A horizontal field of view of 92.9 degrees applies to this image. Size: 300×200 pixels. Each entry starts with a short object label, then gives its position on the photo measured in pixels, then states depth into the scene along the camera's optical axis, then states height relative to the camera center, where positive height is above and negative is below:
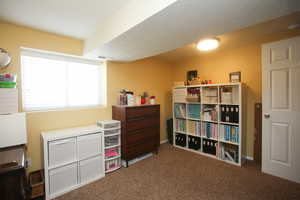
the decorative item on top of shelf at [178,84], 3.48 +0.33
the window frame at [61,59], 2.12 +0.69
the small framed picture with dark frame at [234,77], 2.87 +0.40
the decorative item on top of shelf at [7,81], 1.68 +0.22
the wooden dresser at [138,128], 2.60 -0.61
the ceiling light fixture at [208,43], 2.40 +0.92
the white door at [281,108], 2.05 -0.19
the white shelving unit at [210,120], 2.69 -0.50
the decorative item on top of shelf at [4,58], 1.71 +0.50
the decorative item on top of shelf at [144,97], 3.19 +0.00
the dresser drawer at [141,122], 2.64 -0.50
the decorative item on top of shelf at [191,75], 3.65 +0.58
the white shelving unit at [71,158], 1.86 -0.86
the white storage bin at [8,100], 1.67 -0.01
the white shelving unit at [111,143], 2.47 -0.83
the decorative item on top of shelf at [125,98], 2.81 -0.01
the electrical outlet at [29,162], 2.05 -0.91
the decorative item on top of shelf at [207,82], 3.15 +0.32
